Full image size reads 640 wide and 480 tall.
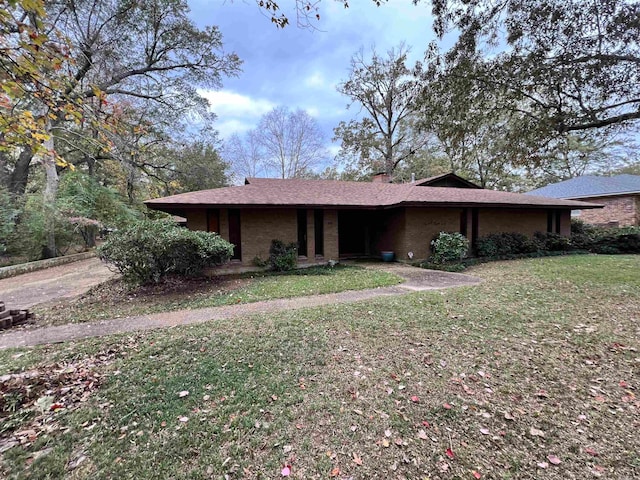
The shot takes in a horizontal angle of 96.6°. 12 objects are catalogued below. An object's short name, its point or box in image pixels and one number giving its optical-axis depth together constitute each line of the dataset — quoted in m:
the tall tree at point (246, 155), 27.98
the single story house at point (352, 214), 10.14
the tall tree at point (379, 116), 23.52
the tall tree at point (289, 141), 26.91
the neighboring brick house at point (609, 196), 17.14
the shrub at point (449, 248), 11.36
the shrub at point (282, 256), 10.48
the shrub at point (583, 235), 14.58
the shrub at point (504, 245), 12.65
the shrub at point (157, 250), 7.22
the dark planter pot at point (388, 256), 12.30
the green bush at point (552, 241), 13.87
